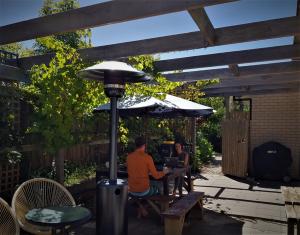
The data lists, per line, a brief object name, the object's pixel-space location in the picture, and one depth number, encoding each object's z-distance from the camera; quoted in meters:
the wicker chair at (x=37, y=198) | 3.01
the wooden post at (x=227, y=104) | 10.98
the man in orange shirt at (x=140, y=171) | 4.12
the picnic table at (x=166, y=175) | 4.52
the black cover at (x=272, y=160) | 7.68
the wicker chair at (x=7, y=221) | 2.66
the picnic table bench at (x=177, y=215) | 3.47
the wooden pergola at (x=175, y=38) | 2.80
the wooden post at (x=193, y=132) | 8.95
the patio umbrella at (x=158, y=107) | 4.92
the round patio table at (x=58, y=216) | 2.53
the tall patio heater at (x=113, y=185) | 2.86
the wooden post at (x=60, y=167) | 4.27
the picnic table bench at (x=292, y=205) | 2.98
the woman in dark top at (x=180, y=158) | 5.35
